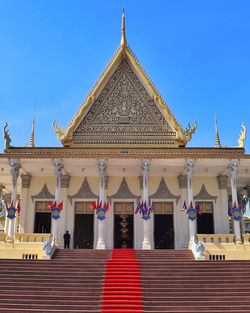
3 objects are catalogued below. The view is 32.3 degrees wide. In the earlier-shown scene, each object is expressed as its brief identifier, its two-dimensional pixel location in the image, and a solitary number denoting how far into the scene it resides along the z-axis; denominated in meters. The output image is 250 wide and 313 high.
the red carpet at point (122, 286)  11.37
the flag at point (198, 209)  18.66
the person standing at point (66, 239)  19.72
